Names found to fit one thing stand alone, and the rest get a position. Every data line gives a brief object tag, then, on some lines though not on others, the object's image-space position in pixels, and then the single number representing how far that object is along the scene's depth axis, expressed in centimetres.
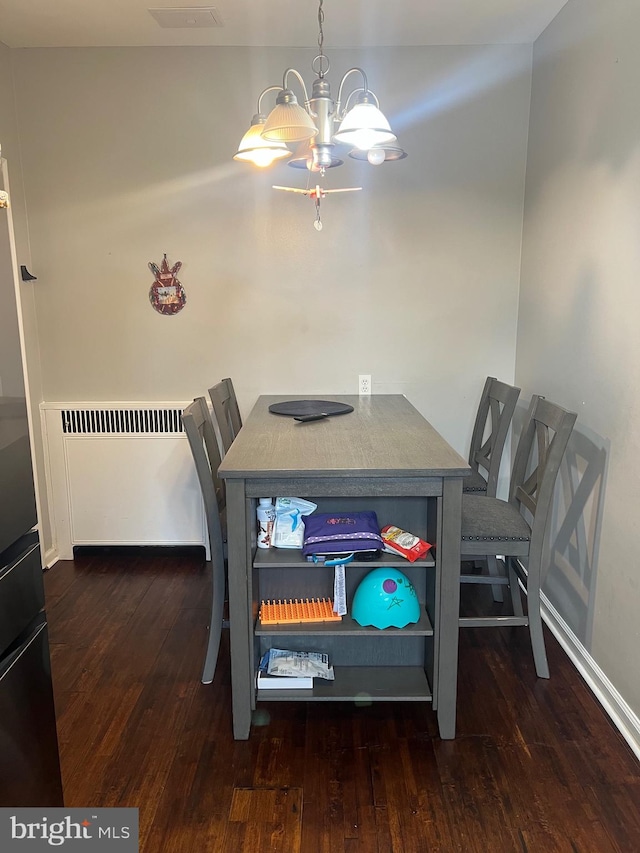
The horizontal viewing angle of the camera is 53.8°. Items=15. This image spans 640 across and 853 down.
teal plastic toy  188
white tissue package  192
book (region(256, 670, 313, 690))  195
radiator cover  325
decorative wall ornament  314
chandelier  184
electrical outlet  323
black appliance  121
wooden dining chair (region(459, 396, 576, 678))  215
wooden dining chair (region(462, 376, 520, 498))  274
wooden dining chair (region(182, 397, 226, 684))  212
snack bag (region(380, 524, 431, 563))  183
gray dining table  181
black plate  270
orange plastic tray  193
